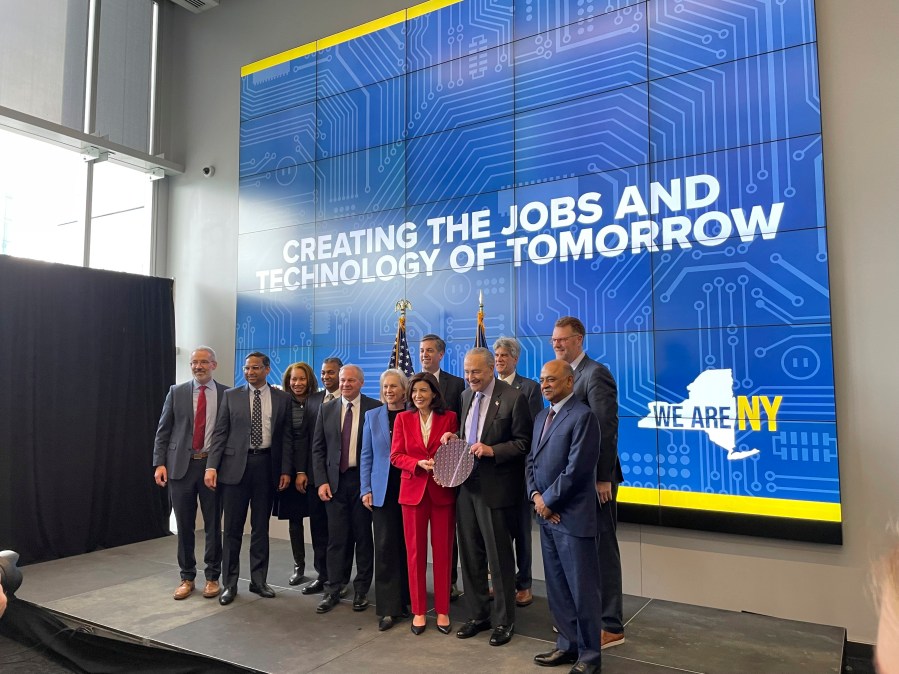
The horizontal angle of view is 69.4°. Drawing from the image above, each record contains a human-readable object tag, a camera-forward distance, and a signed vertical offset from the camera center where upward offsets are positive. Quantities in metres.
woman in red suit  3.71 -0.64
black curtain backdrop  5.70 -0.21
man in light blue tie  3.56 -0.61
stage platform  3.33 -1.45
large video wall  4.16 +1.30
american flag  5.37 +0.21
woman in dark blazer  4.56 -0.59
